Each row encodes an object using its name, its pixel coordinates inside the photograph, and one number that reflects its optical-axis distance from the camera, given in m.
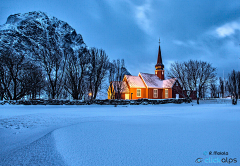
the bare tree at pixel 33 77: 24.08
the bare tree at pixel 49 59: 26.51
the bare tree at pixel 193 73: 30.03
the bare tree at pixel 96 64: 26.52
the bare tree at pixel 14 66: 22.50
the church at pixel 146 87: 35.38
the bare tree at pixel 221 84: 59.66
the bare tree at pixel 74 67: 26.06
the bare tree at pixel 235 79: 44.21
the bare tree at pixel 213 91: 67.19
